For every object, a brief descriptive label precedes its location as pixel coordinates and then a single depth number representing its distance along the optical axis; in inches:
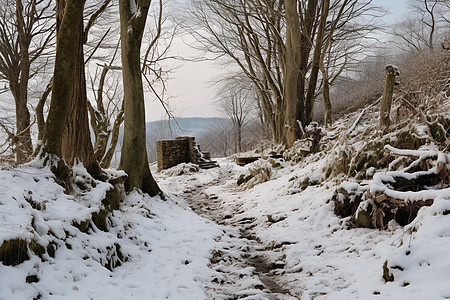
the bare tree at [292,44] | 381.4
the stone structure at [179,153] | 679.1
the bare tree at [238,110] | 1419.8
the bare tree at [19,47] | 401.4
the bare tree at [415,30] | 1063.2
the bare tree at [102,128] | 400.8
